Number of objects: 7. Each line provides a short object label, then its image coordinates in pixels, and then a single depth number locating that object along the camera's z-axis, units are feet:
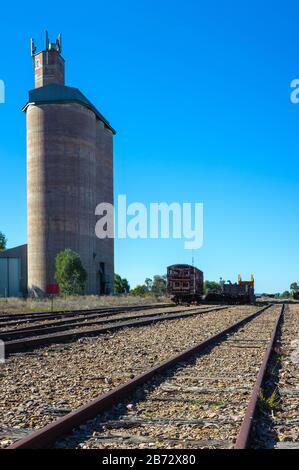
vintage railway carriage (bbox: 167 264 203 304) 144.15
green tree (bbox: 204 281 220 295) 438.81
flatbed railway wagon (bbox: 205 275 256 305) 156.04
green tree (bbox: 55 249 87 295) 207.21
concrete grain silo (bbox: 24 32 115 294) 244.63
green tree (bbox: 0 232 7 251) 355.25
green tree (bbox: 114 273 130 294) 374.55
